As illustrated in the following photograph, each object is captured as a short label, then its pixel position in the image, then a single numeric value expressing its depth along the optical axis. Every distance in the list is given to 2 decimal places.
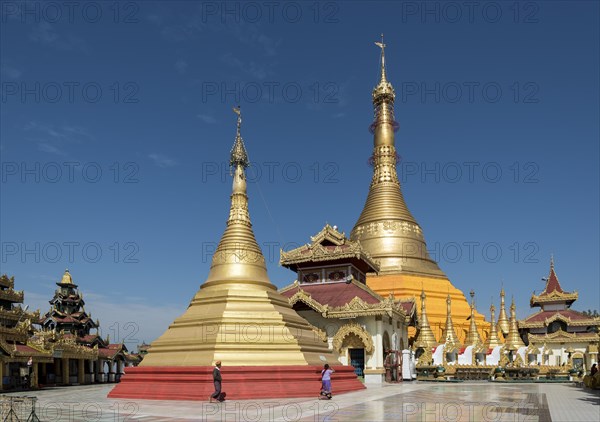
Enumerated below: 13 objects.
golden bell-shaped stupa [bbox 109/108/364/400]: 22.81
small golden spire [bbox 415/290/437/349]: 45.96
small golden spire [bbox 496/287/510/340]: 58.03
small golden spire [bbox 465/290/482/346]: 48.91
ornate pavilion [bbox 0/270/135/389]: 35.69
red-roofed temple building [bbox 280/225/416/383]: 35.25
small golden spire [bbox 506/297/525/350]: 50.92
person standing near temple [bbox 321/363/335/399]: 21.60
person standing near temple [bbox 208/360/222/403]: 20.39
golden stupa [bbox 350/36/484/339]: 52.81
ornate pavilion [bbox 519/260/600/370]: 56.40
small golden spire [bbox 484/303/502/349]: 48.83
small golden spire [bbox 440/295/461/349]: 47.32
